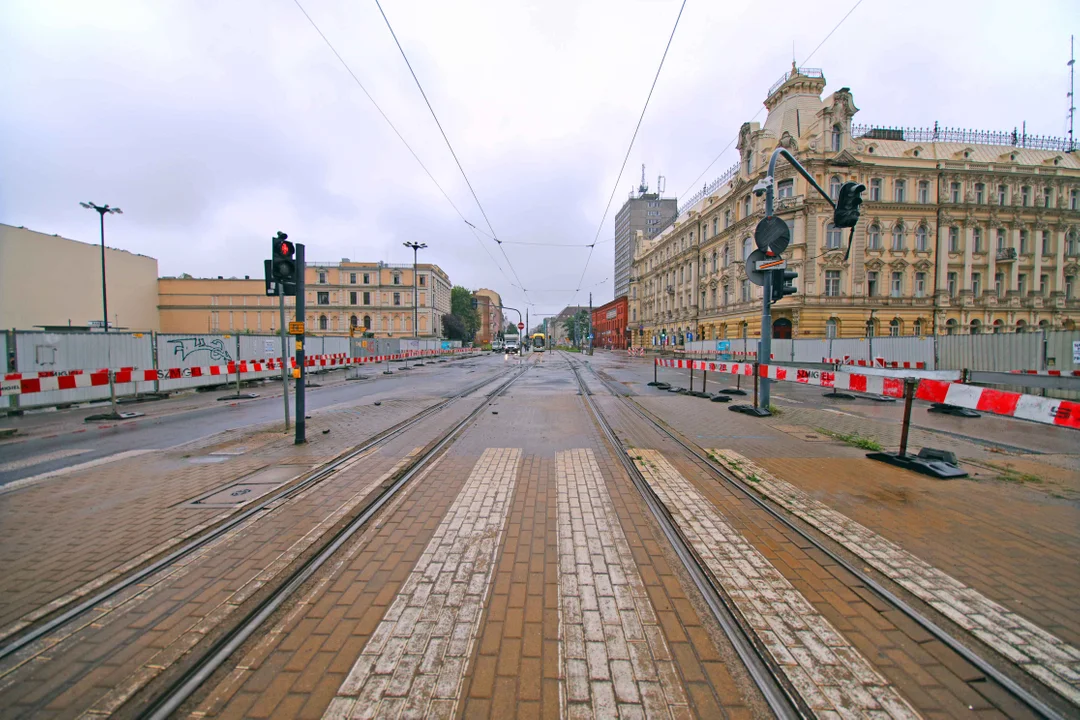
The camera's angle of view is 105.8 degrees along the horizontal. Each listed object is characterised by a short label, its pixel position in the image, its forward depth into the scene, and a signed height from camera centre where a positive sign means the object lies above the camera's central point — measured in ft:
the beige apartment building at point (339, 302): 235.40 +26.32
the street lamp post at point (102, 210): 82.28 +28.20
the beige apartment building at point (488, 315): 410.95 +32.22
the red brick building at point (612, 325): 297.12 +15.31
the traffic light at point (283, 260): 22.25 +4.71
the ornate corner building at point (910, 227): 109.50 +33.09
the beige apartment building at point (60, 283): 134.10 +24.20
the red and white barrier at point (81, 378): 30.96 -2.75
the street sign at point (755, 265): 30.50 +5.89
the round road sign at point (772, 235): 29.45 +7.81
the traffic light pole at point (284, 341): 22.44 +0.29
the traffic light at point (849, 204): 26.37 +9.01
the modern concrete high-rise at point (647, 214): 343.93 +109.55
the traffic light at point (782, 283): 29.58 +4.36
